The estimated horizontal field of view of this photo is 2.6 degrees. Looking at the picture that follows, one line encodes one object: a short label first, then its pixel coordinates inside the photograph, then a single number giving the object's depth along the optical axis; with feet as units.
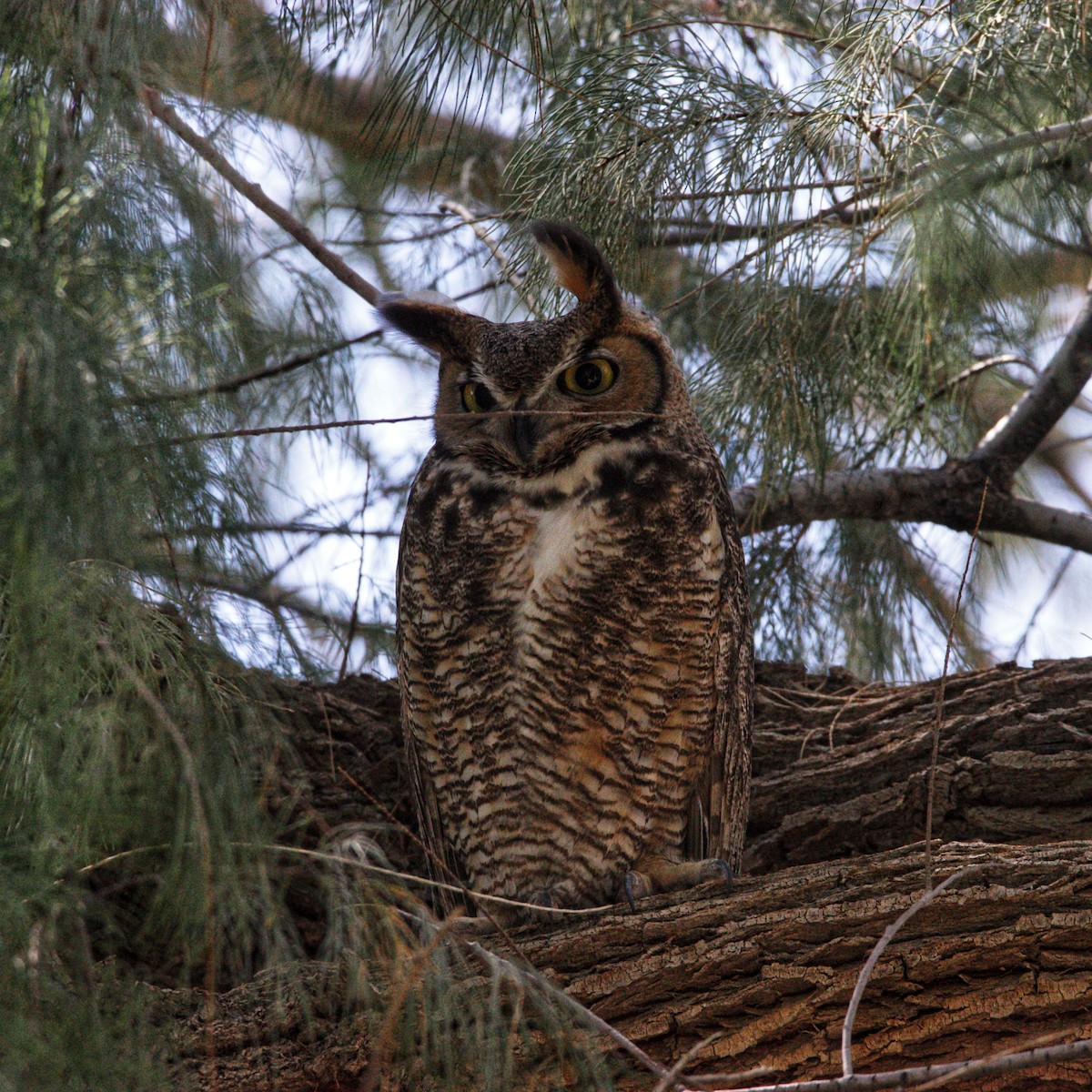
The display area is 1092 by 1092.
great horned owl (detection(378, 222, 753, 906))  48.15
